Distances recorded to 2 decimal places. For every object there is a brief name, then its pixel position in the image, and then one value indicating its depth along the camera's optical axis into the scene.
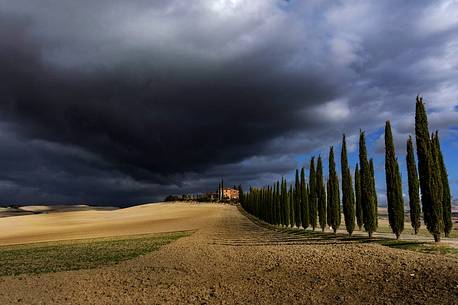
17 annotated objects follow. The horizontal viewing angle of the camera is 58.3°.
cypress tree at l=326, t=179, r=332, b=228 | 39.62
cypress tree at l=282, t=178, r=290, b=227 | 56.92
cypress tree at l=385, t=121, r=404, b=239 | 28.62
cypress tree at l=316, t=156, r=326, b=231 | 42.09
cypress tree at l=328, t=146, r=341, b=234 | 38.93
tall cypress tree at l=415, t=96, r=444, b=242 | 24.25
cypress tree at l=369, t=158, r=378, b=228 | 33.69
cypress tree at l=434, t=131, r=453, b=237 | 28.14
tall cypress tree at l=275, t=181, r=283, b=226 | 61.50
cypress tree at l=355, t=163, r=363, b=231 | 37.47
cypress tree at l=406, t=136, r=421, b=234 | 28.36
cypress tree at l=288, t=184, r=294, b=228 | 54.84
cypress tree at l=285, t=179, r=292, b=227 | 56.81
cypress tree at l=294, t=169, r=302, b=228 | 50.61
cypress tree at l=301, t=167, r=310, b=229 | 47.50
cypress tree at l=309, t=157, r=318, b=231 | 45.62
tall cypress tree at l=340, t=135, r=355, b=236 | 35.22
